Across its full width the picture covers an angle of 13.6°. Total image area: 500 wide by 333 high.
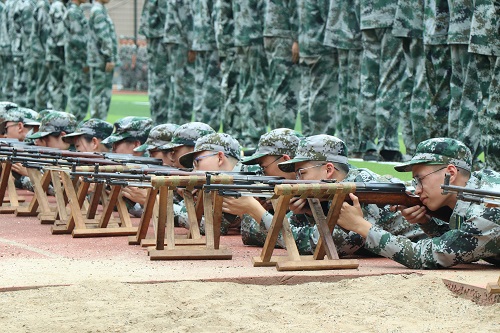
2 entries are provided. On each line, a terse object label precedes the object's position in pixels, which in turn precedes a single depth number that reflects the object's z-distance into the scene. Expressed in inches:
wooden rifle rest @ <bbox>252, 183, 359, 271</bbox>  482.5
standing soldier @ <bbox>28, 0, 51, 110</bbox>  1413.7
